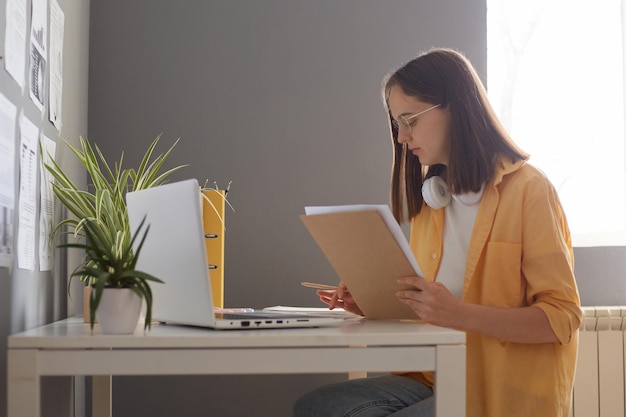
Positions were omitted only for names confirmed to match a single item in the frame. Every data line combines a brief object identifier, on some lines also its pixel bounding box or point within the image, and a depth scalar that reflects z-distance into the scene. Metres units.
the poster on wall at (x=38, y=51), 1.81
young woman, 1.69
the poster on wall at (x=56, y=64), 2.05
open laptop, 1.35
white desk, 1.27
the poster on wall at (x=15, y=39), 1.58
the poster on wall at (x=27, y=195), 1.69
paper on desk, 1.82
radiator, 2.81
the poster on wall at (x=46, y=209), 1.90
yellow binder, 2.06
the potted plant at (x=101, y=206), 1.75
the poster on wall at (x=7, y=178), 1.54
